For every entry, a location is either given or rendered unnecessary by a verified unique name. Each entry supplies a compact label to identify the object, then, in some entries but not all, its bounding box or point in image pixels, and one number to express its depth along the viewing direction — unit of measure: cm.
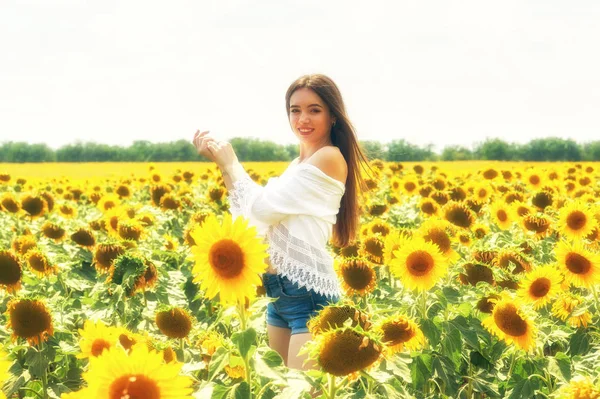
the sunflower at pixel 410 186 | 973
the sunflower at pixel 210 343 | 323
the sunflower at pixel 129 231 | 557
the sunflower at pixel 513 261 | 426
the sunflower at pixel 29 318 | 314
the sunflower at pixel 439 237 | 416
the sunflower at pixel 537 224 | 578
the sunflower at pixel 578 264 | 406
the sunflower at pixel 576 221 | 539
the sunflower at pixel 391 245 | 392
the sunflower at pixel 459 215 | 575
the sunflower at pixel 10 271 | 393
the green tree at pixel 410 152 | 2608
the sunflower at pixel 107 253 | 424
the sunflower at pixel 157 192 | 782
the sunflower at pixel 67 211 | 799
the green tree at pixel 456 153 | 3784
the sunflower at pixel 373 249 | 464
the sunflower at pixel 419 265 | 337
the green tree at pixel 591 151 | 4200
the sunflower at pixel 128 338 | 273
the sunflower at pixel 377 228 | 541
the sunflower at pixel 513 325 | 325
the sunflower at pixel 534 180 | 1030
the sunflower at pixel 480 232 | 638
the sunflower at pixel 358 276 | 371
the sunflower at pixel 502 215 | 665
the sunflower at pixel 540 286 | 385
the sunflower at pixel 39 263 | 441
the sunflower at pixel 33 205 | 719
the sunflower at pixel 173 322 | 331
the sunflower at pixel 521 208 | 642
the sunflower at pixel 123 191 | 980
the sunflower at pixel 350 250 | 467
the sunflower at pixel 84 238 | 541
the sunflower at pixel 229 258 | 231
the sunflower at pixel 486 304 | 347
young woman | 343
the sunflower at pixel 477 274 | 392
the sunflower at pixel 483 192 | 793
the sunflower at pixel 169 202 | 755
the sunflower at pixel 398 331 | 282
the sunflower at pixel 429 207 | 690
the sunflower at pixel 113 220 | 589
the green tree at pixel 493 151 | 3875
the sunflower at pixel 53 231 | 595
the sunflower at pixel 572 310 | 382
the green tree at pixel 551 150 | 4197
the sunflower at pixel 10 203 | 714
